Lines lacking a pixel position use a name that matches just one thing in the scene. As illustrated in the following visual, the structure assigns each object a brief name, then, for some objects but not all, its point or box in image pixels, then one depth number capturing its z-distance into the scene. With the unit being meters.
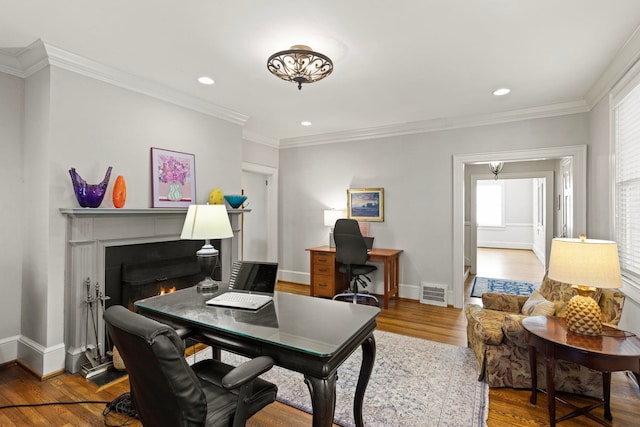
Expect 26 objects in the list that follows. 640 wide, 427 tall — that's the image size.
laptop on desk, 1.85
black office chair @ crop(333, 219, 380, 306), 4.11
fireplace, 2.53
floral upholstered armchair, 2.16
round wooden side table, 1.68
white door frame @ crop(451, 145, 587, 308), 3.55
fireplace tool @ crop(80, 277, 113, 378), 2.55
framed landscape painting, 4.83
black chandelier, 2.26
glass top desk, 1.29
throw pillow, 2.36
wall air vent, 4.34
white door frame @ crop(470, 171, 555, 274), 6.00
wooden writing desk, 4.55
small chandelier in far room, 5.99
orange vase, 2.74
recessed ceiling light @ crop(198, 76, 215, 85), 3.01
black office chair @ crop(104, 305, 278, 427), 1.09
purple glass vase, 2.50
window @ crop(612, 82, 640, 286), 2.41
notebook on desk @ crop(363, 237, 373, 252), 4.77
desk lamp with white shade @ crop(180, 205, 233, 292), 2.15
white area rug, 2.01
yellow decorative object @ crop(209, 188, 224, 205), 3.62
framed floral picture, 3.15
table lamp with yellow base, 1.85
